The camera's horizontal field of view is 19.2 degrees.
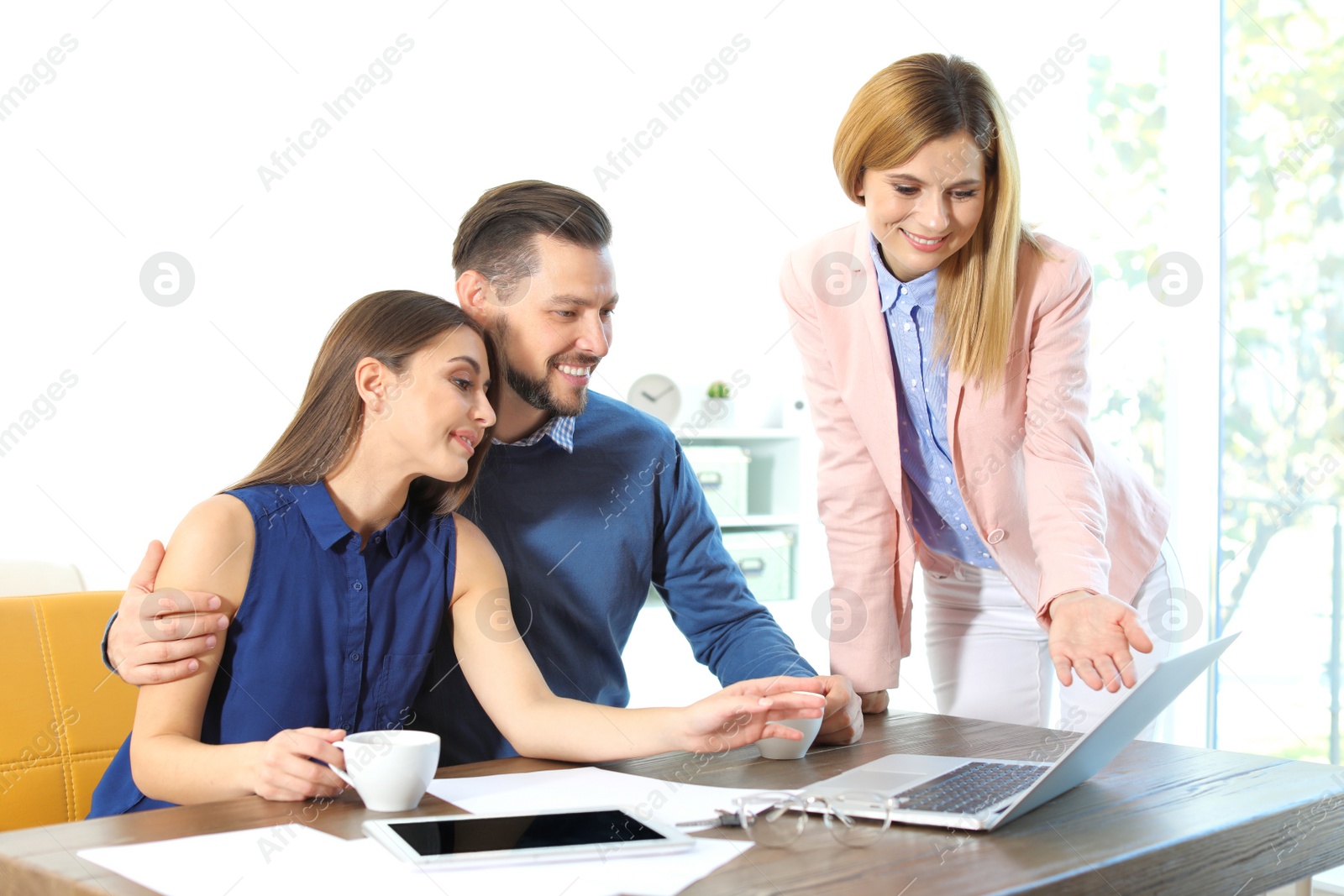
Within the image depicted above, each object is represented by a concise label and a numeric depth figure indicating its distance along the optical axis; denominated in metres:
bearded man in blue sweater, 4.27
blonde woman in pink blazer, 4.20
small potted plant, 9.35
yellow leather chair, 3.94
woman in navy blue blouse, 3.83
